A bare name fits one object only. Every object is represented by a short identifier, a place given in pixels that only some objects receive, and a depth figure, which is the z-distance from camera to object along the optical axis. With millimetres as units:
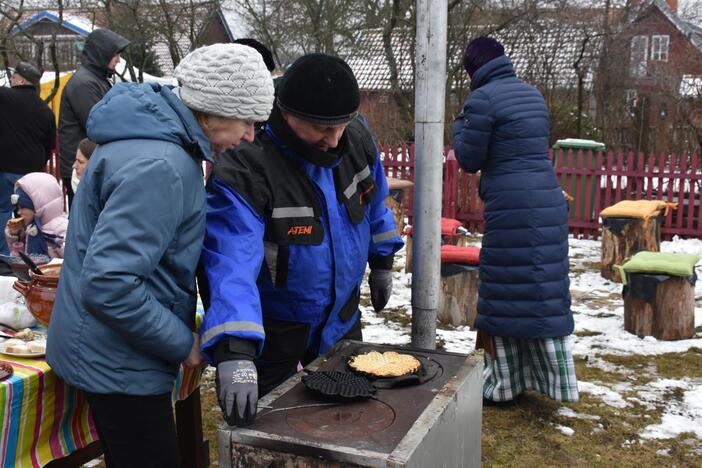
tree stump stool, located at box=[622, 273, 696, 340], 5078
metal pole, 2500
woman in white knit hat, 1710
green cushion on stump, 5031
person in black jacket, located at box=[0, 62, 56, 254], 5793
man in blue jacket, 1910
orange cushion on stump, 5328
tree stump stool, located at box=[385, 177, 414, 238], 7502
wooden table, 2027
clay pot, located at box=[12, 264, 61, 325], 2387
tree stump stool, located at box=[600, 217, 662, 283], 6910
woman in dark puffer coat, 3725
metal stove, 1739
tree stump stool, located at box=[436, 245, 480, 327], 5352
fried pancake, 2211
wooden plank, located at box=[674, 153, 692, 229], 8656
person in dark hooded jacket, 5344
